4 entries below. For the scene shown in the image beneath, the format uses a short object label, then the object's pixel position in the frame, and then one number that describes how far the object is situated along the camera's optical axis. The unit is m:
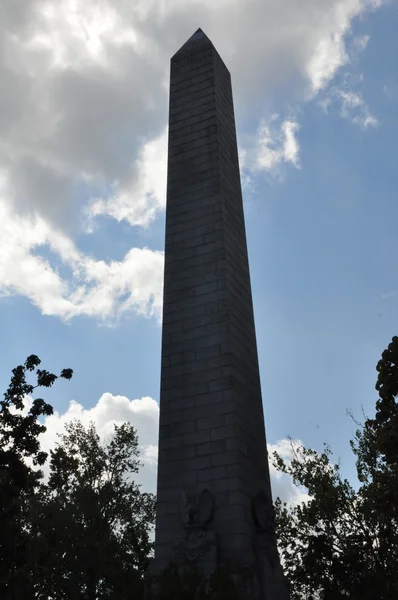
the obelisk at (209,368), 14.96
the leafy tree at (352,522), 16.46
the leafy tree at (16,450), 20.39
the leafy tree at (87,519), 31.53
